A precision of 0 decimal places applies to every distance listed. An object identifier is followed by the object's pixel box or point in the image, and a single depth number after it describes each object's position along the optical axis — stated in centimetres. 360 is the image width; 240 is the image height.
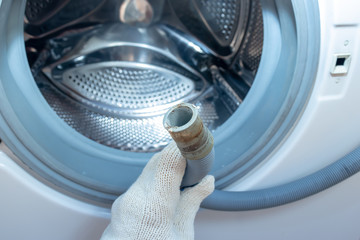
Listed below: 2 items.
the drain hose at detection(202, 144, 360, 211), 64
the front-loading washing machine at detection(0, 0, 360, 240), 58
